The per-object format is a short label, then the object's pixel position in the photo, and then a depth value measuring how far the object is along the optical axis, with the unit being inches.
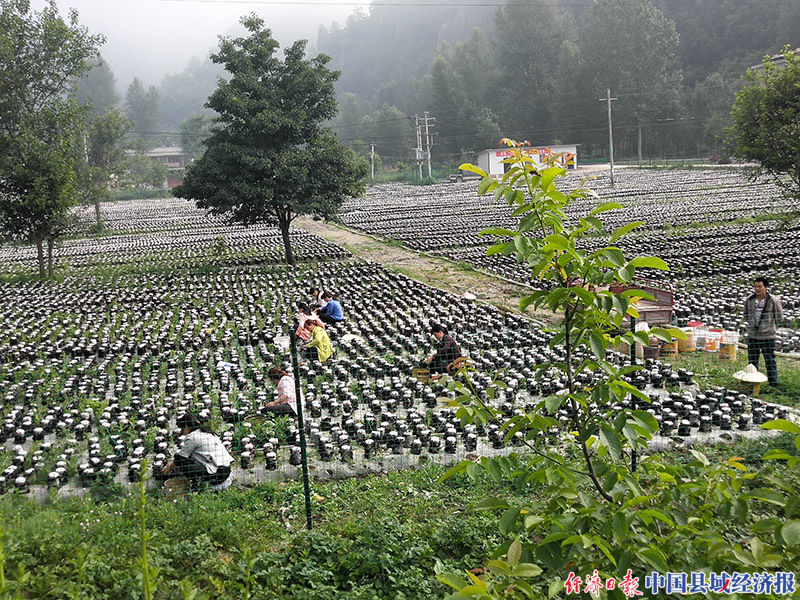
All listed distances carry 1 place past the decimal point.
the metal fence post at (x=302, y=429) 192.2
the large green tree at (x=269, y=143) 713.0
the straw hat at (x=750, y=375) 296.8
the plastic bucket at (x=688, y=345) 372.8
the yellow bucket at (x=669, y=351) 366.8
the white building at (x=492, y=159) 2236.0
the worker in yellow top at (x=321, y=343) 378.3
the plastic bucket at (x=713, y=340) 371.6
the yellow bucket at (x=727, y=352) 359.3
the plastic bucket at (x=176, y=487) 221.0
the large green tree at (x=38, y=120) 709.3
